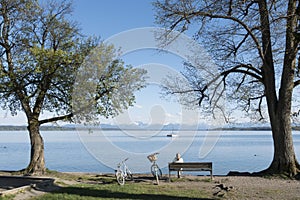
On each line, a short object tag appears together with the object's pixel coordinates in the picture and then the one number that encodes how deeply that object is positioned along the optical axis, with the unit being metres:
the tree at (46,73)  13.02
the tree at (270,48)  11.29
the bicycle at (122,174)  10.79
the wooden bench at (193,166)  11.28
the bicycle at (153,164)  11.80
